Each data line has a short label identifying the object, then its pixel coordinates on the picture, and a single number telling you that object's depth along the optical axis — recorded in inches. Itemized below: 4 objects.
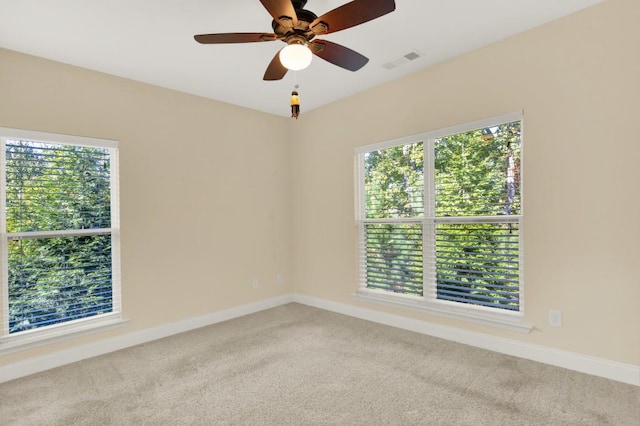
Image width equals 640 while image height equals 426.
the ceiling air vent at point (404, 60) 120.9
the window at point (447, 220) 115.6
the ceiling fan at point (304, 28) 67.7
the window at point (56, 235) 109.9
